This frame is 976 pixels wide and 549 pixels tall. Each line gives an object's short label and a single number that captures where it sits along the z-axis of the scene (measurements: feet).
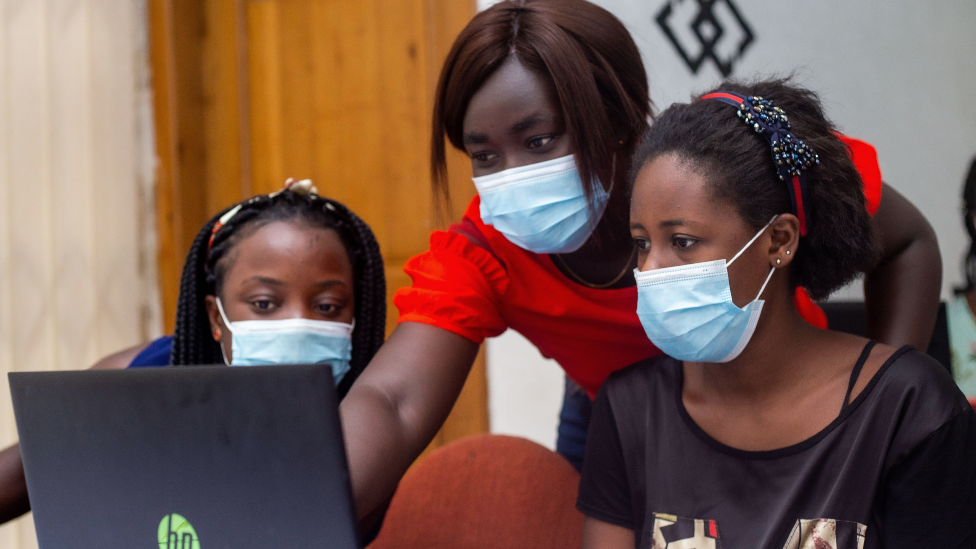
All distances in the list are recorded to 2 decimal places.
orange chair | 4.16
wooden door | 9.14
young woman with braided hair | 4.30
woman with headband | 3.05
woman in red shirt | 3.91
